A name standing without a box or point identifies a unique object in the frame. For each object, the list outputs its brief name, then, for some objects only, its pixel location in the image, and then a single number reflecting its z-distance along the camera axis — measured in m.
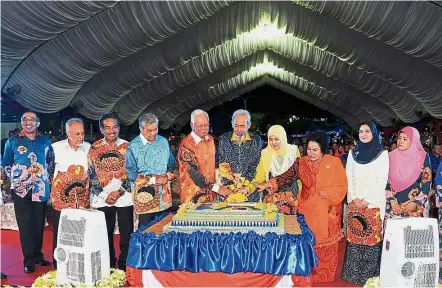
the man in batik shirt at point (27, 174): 4.32
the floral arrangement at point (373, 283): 3.44
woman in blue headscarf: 3.78
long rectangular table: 2.99
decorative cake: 3.14
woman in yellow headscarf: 4.19
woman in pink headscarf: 3.75
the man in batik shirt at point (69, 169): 4.05
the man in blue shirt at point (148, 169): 3.84
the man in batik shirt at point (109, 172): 3.96
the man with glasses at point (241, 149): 3.91
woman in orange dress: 3.87
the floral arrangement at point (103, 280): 3.48
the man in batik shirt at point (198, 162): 3.89
